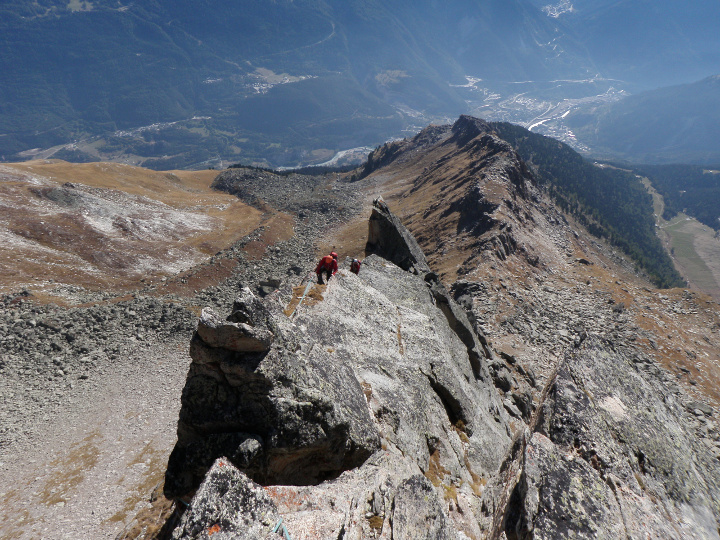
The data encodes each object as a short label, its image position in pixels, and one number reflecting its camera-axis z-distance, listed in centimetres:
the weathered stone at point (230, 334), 1121
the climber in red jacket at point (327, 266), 2214
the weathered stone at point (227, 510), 805
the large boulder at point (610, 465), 991
